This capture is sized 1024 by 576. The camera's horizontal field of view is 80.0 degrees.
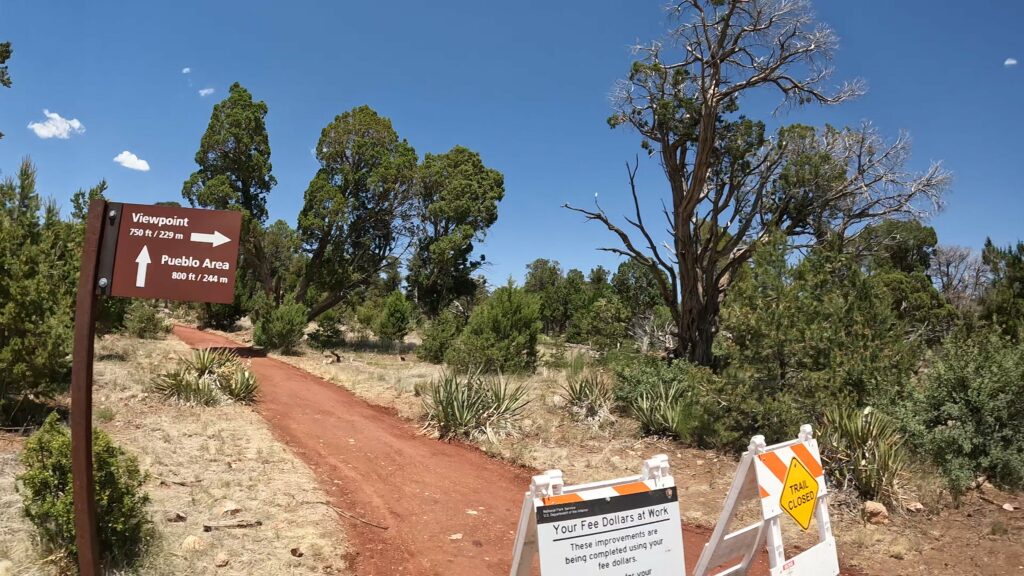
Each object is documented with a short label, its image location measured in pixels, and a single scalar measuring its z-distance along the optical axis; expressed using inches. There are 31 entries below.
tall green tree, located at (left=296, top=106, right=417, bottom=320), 935.0
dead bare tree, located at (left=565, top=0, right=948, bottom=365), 542.9
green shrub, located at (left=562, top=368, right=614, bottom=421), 430.3
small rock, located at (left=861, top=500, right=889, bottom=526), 251.9
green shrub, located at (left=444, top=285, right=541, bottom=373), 638.5
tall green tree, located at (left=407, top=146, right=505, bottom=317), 1034.7
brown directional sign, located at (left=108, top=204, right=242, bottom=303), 137.5
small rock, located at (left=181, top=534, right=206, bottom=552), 190.5
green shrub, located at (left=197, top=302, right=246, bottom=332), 1178.6
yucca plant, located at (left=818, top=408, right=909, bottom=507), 267.6
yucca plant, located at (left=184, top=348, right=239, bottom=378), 452.8
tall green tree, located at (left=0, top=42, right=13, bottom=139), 741.3
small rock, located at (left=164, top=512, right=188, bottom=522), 211.6
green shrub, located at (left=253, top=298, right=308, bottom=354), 806.5
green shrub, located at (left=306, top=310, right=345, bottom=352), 975.0
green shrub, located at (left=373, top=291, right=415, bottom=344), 1058.7
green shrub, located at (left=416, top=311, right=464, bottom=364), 839.7
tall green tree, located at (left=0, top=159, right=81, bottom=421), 306.7
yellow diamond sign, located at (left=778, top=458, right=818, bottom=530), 161.9
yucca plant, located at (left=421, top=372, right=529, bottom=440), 391.9
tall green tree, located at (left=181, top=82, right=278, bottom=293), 829.2
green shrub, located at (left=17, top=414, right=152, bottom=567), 165.3
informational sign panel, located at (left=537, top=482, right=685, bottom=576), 124.3
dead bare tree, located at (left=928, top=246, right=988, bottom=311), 1300.4
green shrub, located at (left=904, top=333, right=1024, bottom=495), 296.0
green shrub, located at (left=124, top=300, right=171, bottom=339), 820.0
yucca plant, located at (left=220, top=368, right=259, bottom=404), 434.9
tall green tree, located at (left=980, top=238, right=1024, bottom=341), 628.4
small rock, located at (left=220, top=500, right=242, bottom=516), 224.2
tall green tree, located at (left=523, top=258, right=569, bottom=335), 1679.6
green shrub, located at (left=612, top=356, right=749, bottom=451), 357.1
